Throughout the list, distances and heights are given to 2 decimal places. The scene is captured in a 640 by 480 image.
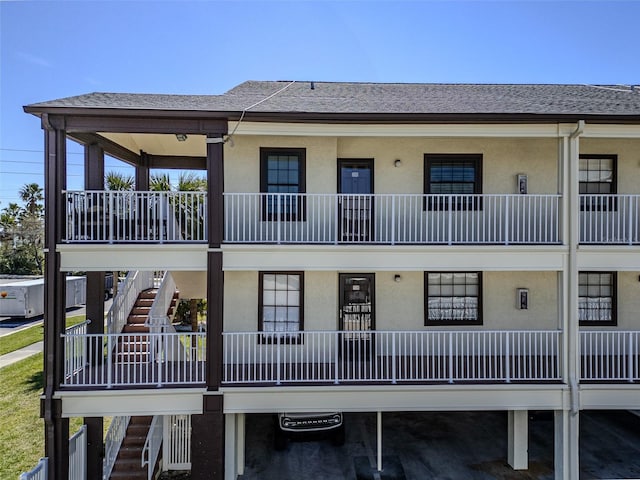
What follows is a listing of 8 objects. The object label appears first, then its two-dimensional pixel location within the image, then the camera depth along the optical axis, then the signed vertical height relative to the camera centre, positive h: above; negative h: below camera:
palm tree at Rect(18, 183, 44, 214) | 42.66 +5.22
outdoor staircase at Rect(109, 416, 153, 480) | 8.34 -5.05
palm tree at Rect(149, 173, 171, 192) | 15.99 +2.58
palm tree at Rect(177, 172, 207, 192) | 16.81 +2.72
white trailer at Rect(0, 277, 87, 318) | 23.48 -3.86
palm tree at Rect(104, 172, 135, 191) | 17.76 +2.96
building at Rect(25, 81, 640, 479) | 7.15 -0.28
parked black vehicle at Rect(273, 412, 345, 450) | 9.02 -4.62
